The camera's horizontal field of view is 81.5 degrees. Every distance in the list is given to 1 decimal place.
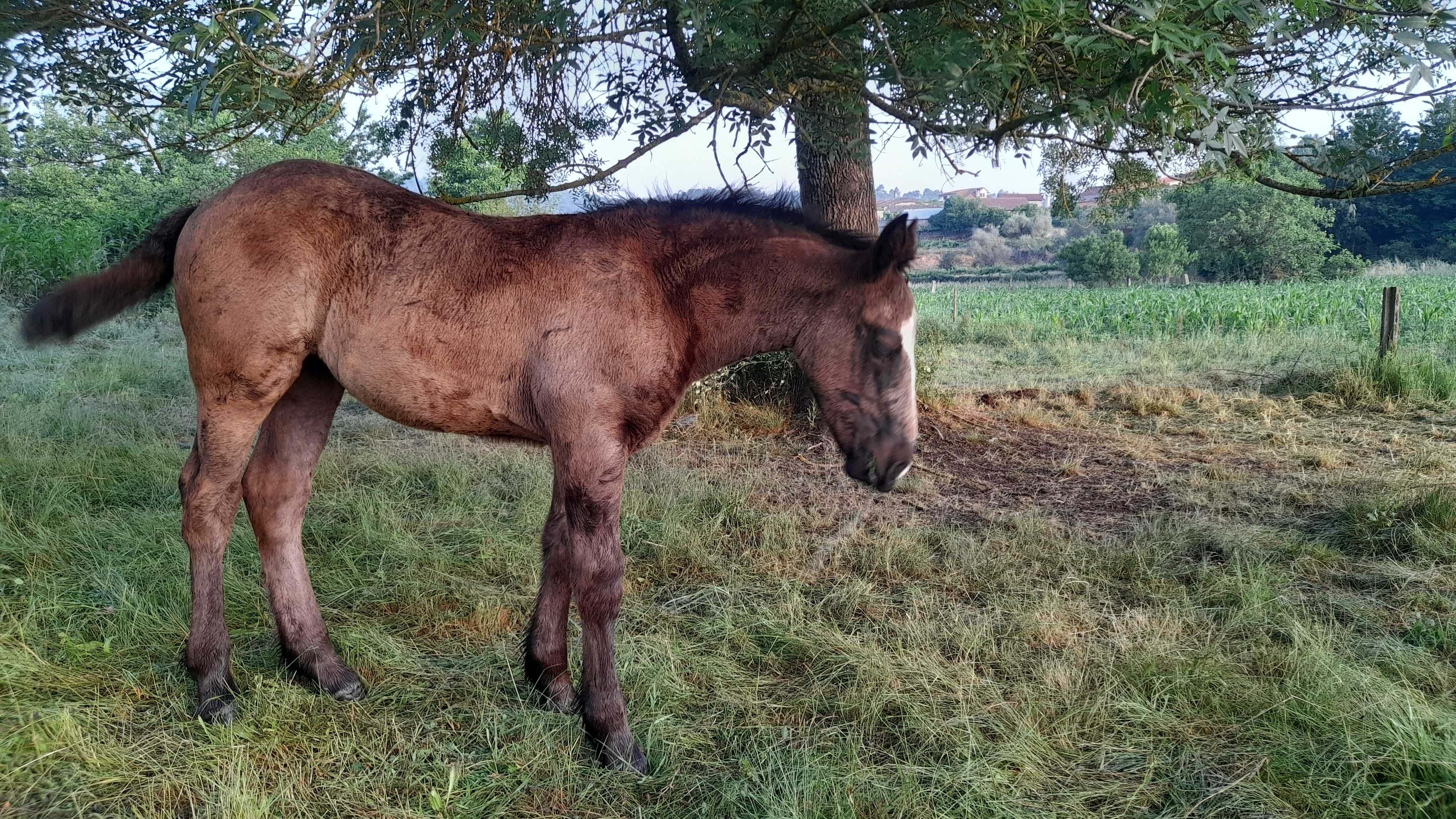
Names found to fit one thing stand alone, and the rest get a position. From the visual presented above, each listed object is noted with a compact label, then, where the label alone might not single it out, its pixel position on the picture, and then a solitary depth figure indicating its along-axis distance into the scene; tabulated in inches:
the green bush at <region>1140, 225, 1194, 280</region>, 1626.5
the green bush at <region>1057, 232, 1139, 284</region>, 1565.0
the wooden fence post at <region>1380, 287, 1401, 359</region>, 382.0
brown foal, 119.3
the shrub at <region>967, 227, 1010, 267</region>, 2448.3
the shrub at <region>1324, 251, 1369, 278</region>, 1558.8
